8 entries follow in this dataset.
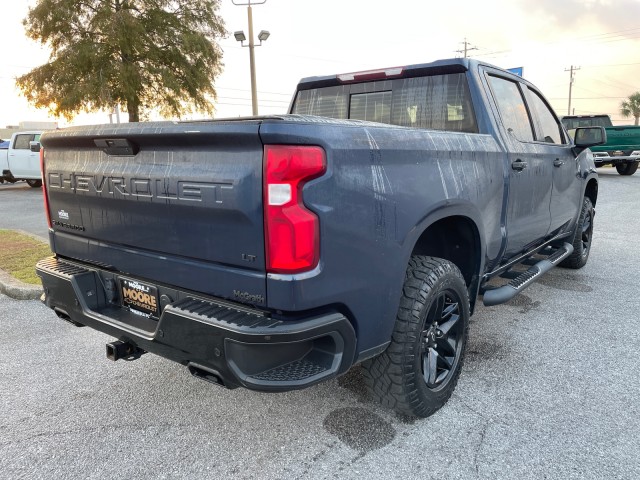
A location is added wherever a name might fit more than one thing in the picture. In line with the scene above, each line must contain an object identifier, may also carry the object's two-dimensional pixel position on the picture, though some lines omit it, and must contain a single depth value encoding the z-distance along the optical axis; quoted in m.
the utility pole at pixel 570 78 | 65.94
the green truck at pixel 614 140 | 17.23
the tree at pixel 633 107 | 55.19
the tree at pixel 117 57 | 20.92
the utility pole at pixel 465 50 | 50.41
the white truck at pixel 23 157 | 16.75
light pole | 20.61
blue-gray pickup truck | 1.85
